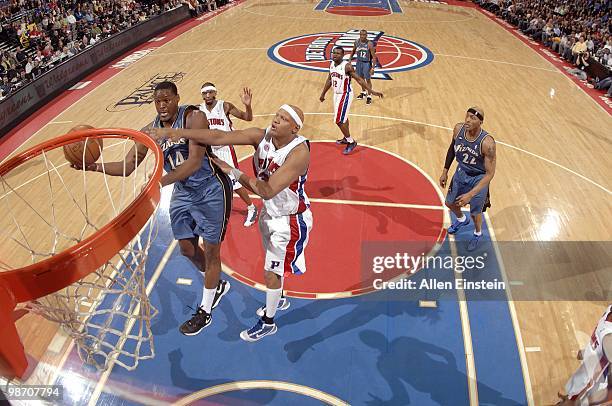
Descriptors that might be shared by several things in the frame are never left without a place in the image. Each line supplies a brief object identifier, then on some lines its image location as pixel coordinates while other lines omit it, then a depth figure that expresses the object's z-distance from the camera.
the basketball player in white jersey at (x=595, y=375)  3.12
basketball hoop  2.27
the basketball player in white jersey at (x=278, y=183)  3.55
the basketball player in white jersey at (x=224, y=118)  5.96
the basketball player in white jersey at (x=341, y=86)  7.49
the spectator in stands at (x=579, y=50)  13.21
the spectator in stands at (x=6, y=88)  10.19
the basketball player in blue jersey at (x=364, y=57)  9.70
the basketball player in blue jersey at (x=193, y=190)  3.77
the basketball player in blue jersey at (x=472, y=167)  4.88
